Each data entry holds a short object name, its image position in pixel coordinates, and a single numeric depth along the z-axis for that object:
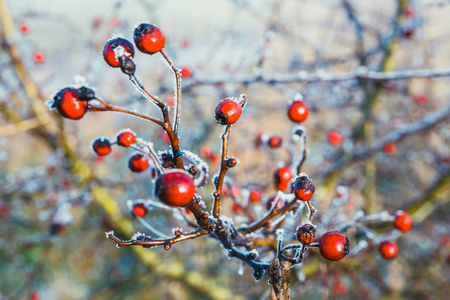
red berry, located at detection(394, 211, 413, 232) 0.35
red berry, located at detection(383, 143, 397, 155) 0.79
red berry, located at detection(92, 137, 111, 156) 0.29
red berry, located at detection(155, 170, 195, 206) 0.23
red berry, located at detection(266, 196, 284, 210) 0.32
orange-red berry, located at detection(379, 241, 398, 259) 0.35
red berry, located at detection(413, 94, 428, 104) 0.87
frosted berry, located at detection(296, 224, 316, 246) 0.25
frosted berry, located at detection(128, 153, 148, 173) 0.30
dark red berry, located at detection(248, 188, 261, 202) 0.40
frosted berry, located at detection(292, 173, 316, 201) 0.26
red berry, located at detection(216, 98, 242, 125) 0.26
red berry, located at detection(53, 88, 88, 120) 0.25
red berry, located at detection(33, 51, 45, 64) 0.70
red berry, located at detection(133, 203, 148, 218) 0.32
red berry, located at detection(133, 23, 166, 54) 0.25
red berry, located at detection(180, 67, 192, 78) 0.47
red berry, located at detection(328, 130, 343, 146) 0.62
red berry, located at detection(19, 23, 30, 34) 0.66
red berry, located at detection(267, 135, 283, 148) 0.36
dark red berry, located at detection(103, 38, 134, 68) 0.25
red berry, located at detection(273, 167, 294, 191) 0.33
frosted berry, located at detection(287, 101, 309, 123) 0.32
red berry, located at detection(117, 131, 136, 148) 0.28
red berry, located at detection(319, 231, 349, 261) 0.25
